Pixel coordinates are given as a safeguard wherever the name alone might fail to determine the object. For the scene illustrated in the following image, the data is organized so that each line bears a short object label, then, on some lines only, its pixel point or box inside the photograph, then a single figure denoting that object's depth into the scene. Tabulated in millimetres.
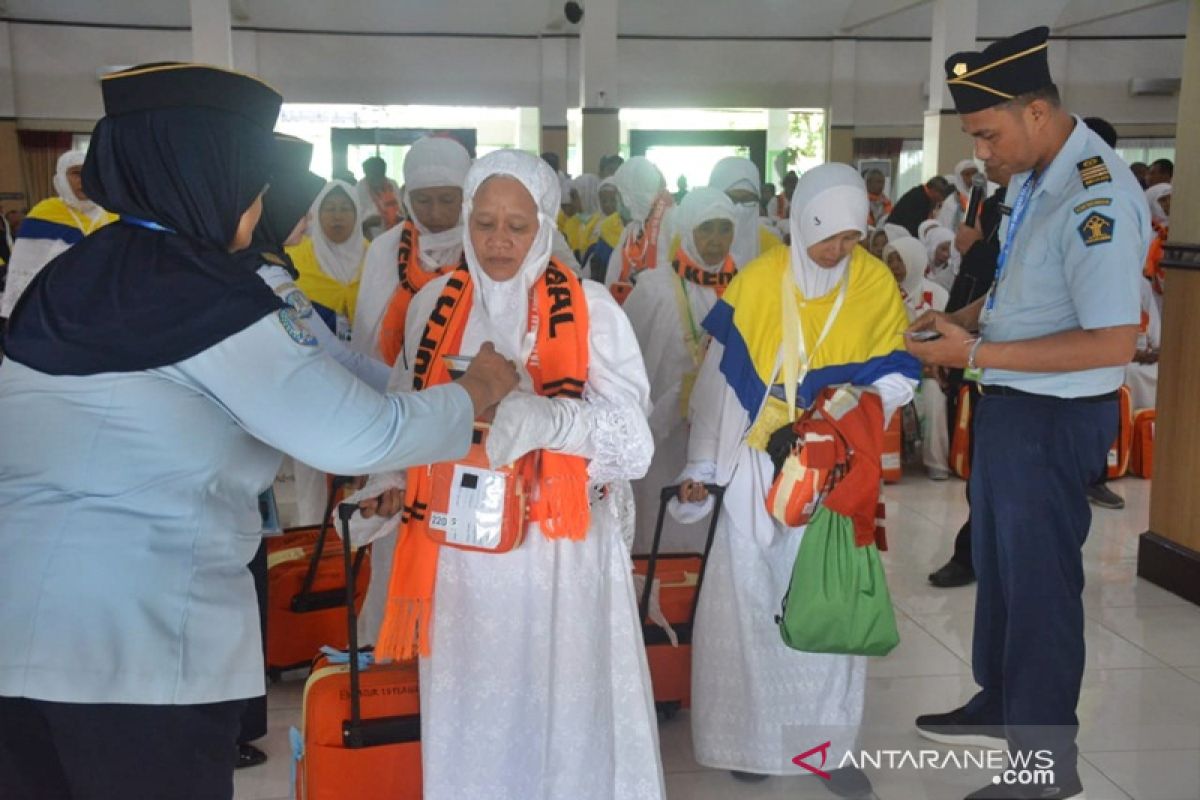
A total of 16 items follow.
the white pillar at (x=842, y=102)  16547
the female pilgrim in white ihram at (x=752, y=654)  3121
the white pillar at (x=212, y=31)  11859
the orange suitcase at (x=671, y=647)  3467
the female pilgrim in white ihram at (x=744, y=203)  5605
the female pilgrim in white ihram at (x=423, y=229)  3910
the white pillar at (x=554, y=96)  16328
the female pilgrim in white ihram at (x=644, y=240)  5891
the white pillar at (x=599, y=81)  13594
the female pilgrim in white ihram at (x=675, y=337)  4352
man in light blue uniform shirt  2607
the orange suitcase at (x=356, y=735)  2607
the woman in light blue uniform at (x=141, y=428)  1516
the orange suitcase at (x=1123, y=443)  6520
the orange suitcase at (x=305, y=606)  3836
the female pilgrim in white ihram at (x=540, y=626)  2475
